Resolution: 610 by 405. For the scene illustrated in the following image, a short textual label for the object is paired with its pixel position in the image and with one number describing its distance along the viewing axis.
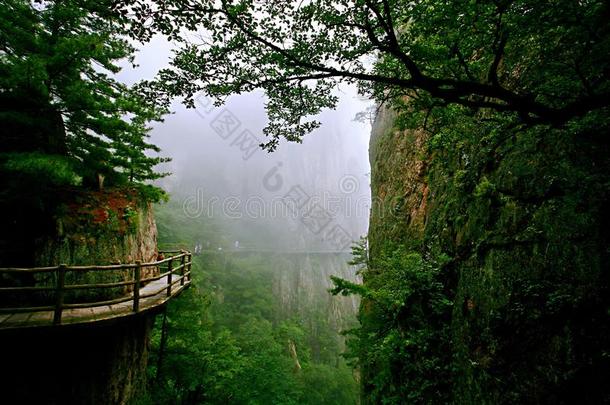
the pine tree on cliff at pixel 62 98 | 4.90
